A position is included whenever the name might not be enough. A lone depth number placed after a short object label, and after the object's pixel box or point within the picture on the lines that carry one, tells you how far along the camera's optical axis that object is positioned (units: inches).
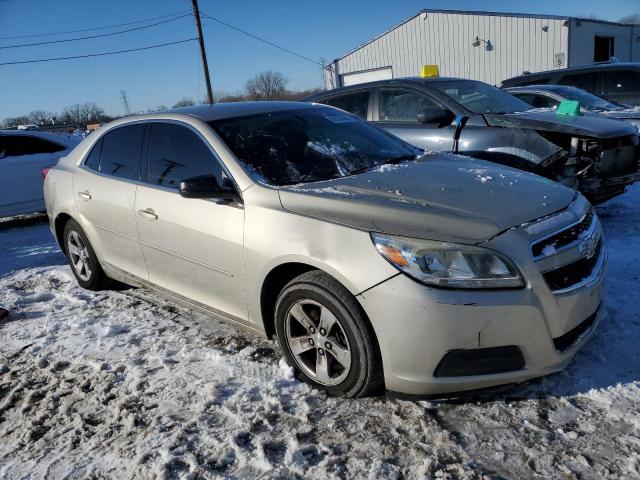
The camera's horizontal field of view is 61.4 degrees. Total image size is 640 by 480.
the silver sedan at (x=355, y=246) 93.7
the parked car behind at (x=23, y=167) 314.8
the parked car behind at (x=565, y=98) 324.8
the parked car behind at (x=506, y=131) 198.4
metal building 965.8
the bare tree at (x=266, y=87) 2539.4
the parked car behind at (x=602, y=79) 391.9
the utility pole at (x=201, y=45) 1112.2
